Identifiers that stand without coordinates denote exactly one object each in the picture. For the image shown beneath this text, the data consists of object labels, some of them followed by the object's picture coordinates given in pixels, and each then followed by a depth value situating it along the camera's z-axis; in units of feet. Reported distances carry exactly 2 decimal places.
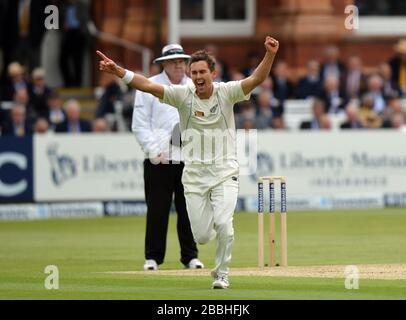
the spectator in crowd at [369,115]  91.81
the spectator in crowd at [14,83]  89.81
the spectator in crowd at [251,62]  99.12
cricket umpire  53.47
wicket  49.57
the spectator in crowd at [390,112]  92.22
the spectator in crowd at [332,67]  97.60
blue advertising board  82.69
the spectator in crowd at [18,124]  84.74
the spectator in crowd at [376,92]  95.91
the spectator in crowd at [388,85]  98.07
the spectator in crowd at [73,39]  99.86
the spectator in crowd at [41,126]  84.84
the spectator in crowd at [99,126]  86.38
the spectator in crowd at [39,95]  88.74
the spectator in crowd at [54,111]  87.77
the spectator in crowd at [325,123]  90.48
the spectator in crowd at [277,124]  90.63
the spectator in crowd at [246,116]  89.20
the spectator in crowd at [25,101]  86.63
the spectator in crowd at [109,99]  91.61
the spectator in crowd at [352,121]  91.18
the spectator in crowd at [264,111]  89.80
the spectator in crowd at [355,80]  98.22
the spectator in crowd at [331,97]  95.45
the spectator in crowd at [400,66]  102.83
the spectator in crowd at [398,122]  91.56
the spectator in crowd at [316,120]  91.15
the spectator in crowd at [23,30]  95.81
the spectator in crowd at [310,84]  96.12
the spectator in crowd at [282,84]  96.68
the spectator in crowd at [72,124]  85.81
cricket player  44.65
